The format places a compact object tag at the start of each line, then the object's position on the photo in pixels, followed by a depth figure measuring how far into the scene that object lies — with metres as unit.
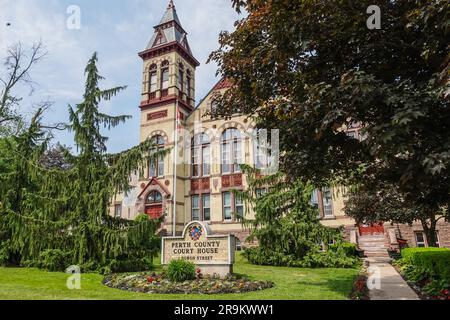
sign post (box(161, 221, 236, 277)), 11.59
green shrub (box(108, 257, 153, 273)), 12.84
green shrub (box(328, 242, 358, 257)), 16.33
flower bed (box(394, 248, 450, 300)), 8.70
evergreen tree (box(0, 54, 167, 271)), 13.03
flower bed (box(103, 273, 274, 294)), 9.27
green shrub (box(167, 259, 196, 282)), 10.59
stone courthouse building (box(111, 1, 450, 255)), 27.77
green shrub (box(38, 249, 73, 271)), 13.05
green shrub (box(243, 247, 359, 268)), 15.57
